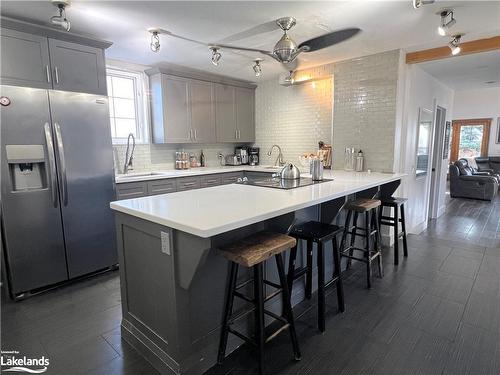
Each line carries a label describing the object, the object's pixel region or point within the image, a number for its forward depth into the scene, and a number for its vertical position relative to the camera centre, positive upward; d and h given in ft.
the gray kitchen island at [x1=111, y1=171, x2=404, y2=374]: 4.93 -2.26
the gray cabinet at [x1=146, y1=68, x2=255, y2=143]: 13.17 +1.84
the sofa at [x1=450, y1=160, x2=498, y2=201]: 21.16 -3.03
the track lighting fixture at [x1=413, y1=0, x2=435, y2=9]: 6.47 +3.13
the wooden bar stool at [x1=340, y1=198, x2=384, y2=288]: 8.86 -2.87
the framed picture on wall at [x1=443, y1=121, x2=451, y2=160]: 16.72 +0.19
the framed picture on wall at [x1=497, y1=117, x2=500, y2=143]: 27.84 +1.20
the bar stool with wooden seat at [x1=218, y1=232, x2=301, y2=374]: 5.19 -2.59
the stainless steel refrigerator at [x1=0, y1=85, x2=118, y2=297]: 8.00 -1.13
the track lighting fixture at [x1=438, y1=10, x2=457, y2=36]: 7.69 +3.29
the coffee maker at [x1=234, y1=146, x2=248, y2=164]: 17.12 -0.45
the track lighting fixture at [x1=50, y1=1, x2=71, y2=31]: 7.18 +3.29
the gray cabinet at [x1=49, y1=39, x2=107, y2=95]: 8.59 +2.45
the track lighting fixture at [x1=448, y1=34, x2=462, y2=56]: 9.50 +3.24
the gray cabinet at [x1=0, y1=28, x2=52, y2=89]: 7.72 +2.40
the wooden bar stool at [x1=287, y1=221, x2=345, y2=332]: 6.79 -2.78
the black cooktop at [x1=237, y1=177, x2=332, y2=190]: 8.08 -1.13
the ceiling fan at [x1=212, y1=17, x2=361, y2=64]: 8.03 +3.43
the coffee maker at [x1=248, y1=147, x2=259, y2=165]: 17.31 -0.64
